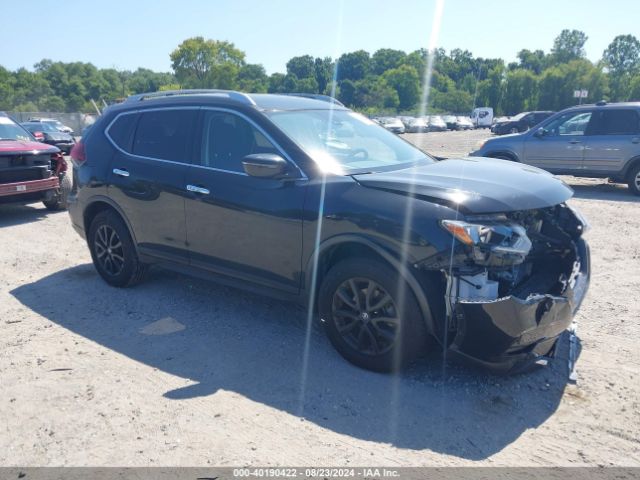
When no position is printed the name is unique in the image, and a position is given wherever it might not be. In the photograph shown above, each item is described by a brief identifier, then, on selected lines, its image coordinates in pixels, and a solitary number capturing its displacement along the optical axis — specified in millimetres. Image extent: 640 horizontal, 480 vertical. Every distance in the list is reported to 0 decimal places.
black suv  3285
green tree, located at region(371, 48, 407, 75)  142750
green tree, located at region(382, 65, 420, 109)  109938
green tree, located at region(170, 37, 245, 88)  99875
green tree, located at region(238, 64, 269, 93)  102069
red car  8672
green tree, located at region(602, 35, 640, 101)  124412
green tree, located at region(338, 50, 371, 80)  140250
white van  63875
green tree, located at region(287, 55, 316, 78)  130625
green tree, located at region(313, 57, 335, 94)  126688
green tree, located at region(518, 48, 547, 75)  137500
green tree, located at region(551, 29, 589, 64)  124656
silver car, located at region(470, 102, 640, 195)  10947
